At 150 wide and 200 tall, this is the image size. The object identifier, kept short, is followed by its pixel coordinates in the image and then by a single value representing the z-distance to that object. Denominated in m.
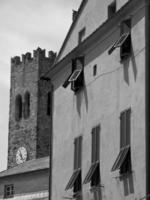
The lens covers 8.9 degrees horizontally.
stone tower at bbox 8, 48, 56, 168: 95.56
